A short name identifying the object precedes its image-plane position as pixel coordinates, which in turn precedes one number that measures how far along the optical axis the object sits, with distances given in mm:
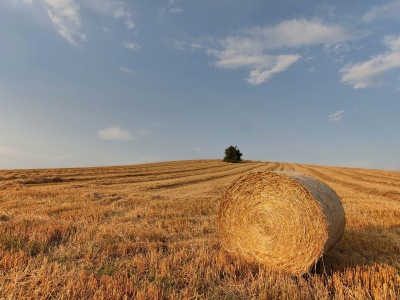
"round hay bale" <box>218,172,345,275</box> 3617
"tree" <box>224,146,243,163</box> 56219
